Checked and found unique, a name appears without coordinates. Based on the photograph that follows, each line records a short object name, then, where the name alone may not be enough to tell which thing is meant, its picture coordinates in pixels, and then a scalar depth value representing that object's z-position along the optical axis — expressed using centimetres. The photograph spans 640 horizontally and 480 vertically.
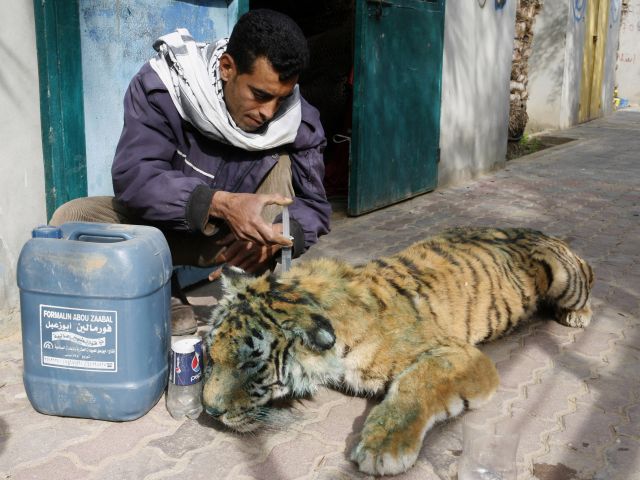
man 313
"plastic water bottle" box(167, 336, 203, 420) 283
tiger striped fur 267
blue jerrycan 264
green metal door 641
